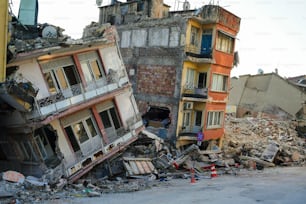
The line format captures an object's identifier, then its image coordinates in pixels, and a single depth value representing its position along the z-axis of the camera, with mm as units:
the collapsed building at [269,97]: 43281
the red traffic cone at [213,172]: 22562
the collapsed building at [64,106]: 17281
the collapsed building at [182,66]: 28281
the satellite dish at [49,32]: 19647
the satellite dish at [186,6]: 32625
